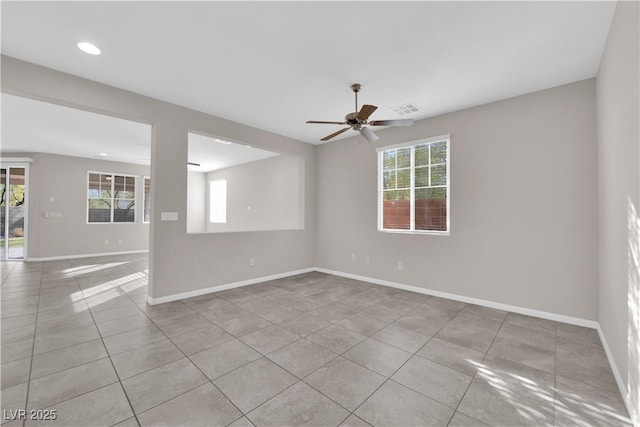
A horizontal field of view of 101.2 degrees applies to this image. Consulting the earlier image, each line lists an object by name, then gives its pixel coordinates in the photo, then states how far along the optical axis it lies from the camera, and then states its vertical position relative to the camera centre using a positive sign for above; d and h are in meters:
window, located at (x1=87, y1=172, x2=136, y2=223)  7.98 +0.59
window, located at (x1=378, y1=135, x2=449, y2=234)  4.30 +0.54
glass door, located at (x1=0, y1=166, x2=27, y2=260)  6.95 +0.13
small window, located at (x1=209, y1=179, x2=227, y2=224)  9.70 +0.61
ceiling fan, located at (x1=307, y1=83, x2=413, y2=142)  2.88 +1.14
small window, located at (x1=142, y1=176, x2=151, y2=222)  8.91 +0.60
